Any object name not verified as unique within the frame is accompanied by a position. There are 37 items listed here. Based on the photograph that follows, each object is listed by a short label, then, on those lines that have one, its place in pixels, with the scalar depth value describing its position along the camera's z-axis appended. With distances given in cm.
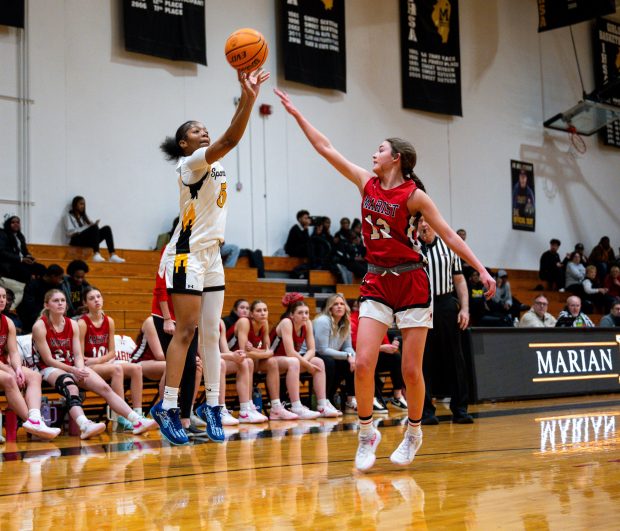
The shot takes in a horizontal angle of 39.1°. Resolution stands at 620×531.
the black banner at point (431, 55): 1705
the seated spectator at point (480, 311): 1430
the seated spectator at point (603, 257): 1856
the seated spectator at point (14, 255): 1024
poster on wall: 1916
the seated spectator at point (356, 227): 1541
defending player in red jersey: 425
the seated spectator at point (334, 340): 907
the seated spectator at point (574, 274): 1789
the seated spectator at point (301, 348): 856
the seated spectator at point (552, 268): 1848
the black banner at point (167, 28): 1333
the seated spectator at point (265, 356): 833
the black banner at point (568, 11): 1565
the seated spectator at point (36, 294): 945
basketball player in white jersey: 496
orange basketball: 475
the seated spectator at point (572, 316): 1212
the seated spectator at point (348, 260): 1460
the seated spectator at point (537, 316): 1209
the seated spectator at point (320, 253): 1468
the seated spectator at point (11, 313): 800
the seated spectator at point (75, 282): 1002
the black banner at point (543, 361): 952
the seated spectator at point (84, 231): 1244
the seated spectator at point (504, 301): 1515
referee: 688
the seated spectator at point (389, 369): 925
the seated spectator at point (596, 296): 1752
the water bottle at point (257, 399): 864
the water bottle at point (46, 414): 700
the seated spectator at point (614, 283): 1778
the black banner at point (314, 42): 1510
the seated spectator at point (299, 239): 1493
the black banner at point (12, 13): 1217
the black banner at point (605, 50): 2069
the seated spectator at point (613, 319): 1242
